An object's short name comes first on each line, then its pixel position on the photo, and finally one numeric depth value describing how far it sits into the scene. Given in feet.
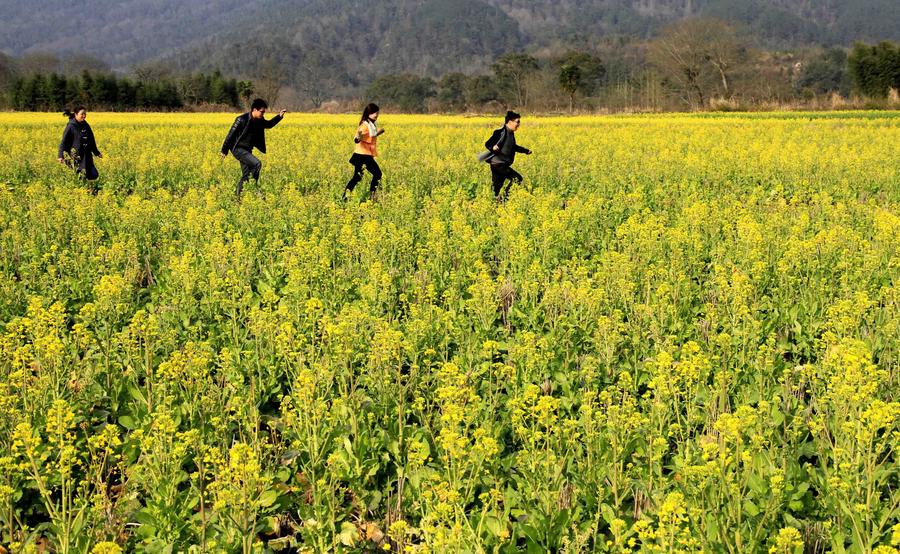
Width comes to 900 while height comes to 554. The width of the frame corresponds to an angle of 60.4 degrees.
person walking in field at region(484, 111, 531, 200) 42.91
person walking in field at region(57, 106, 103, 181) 47.09
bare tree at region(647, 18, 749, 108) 254.68
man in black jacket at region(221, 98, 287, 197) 45.09
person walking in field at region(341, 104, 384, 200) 44.80
